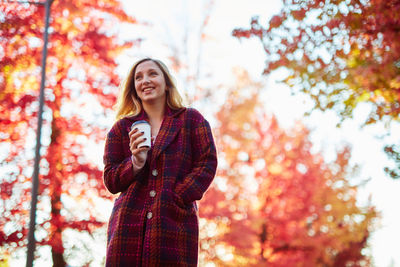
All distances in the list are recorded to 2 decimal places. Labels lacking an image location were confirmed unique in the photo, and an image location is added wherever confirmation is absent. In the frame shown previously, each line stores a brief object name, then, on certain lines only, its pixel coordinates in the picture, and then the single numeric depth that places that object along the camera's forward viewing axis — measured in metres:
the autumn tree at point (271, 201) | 12.27
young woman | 2.56
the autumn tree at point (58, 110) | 7.14
